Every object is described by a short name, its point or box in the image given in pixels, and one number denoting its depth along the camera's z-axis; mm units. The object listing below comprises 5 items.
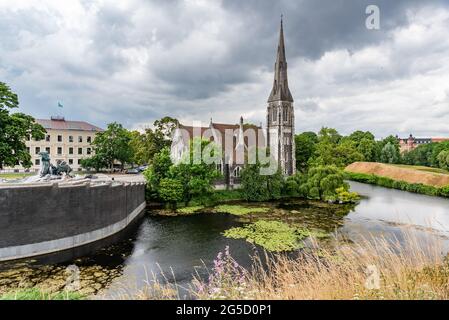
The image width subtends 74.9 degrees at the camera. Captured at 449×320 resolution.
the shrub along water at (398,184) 41812
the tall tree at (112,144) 49656
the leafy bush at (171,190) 31094
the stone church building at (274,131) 46188
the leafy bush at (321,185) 35375
